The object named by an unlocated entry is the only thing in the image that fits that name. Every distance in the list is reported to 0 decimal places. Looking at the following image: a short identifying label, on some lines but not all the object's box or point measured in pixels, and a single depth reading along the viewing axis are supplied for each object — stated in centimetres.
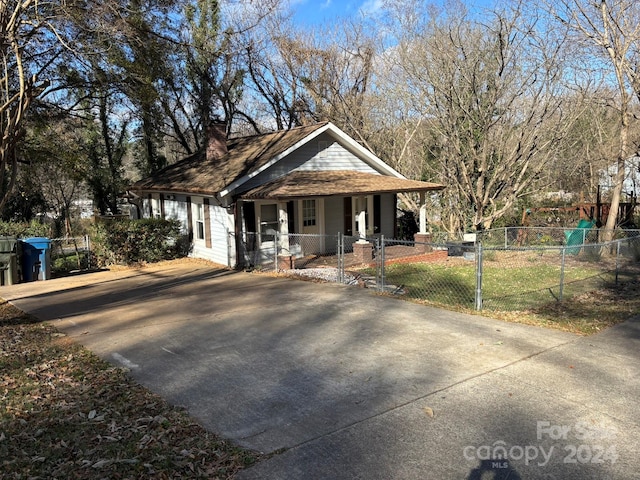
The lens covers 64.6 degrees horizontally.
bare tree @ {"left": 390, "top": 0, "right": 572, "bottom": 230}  1908
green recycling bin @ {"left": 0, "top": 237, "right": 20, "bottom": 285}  1397
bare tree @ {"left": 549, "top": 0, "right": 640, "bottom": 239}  1619
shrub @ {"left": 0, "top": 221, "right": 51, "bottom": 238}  1789
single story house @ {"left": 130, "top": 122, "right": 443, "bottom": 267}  1584
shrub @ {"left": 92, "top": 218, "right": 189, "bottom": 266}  1700
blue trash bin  1467
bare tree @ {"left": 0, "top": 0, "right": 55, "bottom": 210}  874
